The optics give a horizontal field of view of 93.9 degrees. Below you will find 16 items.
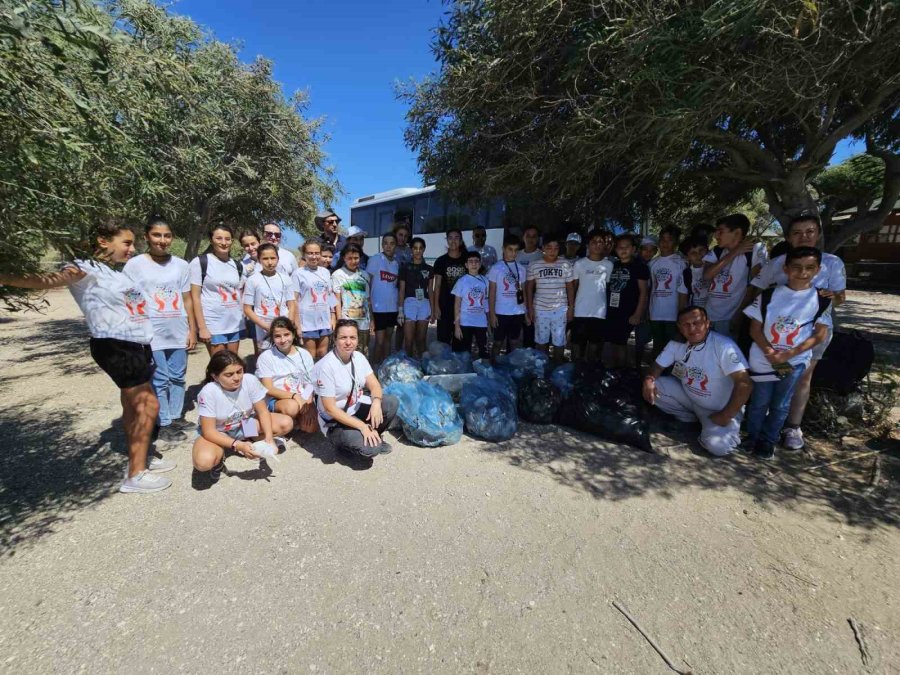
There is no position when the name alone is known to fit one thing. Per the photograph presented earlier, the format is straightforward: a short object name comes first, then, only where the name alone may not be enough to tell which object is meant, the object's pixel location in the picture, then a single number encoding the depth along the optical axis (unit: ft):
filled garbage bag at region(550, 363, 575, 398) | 13.74
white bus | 34.27
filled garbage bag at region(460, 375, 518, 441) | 12.25
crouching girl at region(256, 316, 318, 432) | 11.66
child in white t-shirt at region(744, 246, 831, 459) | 10.61
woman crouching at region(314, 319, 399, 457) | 10.63
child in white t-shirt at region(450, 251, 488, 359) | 16.56
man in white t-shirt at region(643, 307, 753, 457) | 11.10
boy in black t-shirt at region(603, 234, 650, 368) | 15.44
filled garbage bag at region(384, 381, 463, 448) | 11.85
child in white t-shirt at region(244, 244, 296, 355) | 13.46
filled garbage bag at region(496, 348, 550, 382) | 14.60
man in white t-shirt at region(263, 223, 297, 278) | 14.55
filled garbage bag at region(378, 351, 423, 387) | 14.44
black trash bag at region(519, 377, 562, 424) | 13.16
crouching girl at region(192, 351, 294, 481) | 9.79
